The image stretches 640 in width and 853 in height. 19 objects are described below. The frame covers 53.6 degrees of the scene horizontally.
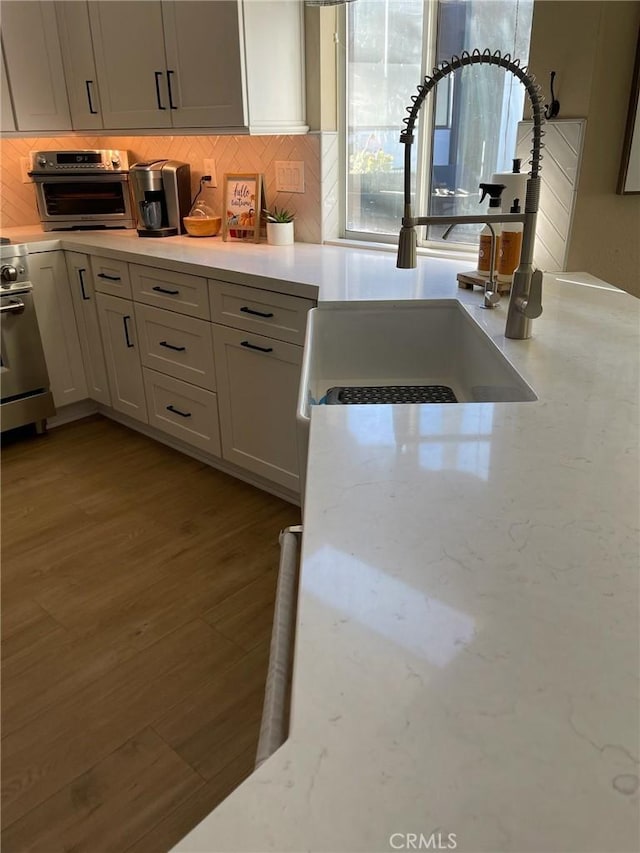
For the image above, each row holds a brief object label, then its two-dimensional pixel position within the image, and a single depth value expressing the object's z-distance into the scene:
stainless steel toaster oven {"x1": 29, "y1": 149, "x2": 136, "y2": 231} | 3.17
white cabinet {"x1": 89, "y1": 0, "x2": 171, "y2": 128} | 2.73
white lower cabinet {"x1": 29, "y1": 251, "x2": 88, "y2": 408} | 3.06
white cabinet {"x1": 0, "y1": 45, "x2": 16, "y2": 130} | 3.00
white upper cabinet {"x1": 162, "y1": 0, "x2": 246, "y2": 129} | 2.48
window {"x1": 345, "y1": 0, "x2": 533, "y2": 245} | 2.28
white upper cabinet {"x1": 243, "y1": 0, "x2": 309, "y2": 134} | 2.49
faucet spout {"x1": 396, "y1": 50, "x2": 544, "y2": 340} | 1.31
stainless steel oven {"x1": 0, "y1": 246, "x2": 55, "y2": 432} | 2.90
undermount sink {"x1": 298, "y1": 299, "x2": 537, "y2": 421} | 1.78
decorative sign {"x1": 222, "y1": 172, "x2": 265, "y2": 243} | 2.97
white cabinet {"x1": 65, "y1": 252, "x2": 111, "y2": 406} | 3.07
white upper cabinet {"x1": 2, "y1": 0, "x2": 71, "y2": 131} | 2.96
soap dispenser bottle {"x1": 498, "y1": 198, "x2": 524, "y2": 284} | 1.80
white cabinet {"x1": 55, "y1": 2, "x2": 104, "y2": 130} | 2.98
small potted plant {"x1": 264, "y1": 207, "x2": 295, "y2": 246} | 2.85
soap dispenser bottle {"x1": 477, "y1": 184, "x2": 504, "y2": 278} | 1.65
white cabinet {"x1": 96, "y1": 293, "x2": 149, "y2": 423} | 2.95
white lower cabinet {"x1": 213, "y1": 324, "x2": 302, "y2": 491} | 2.33
